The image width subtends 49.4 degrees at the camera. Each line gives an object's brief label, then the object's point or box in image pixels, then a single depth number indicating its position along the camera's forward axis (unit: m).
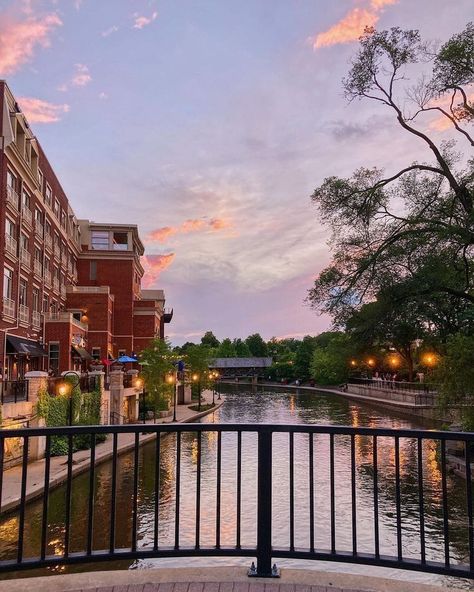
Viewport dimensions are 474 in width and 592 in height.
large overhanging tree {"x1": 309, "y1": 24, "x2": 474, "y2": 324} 18.06
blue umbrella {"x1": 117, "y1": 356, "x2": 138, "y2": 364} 32.47
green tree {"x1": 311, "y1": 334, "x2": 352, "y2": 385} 73.29
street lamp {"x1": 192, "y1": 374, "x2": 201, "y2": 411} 47.94
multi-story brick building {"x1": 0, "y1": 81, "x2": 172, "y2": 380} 27.14
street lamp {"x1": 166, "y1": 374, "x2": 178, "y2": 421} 36.22
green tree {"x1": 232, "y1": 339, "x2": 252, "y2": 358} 135.88
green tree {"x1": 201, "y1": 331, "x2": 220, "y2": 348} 170.69
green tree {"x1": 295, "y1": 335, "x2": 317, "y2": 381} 96.99
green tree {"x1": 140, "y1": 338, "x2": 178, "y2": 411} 34.34
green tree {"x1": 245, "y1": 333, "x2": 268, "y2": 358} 144.62
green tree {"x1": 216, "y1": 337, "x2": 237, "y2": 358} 131.75
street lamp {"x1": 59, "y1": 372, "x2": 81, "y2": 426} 19.73
